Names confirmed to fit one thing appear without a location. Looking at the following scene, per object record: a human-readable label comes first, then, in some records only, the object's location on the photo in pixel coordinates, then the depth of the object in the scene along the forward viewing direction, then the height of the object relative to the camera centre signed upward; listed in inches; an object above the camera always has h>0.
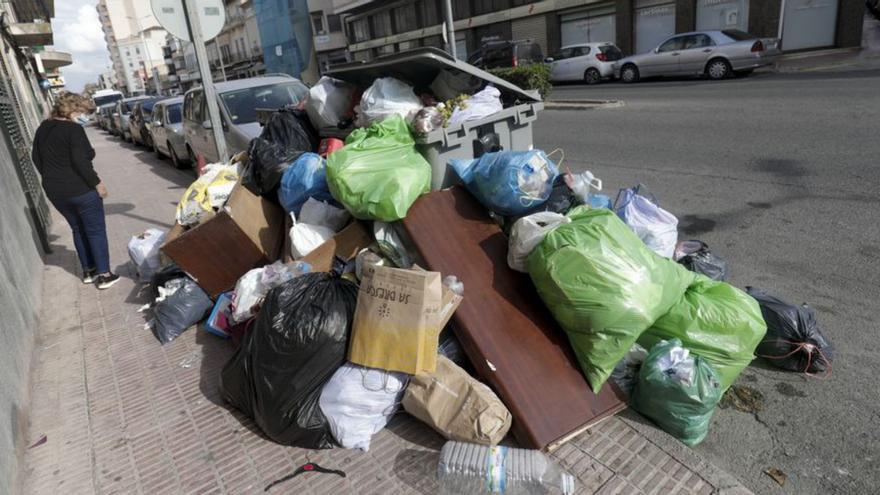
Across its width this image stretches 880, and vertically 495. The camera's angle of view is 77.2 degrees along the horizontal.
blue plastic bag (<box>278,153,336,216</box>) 152.3 -26.3
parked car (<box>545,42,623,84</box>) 732.7 -16.1
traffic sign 188.1 +26.1
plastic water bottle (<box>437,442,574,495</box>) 87.7 -63.0
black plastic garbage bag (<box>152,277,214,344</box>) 149.2 -55.8
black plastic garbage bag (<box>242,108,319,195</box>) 163.6 -19.2
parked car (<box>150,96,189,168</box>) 434.0 -25.6
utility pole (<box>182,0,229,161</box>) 191.5 +9.1
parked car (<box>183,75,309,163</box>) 297.0 -9.4
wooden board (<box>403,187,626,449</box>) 97.4 -50.5
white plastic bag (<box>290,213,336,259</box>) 142.3 -38.4
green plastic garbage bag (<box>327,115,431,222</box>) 124.5 -22.8
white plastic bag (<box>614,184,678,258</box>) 131.7 -41.4
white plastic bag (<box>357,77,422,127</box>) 157.9 -8.2
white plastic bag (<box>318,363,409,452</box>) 100.6 -56.9
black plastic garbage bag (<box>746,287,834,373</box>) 111.0 -60.8
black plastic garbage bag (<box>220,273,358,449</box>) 100.7 -49.0
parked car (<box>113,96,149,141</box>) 808.7 -19.6
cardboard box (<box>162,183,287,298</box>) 151.6 -40.6
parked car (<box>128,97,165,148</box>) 626.8 -23.4
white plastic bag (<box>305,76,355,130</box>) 186.7 -7.4
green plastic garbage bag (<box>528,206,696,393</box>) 96.8 -41.0
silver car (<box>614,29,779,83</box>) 566.9 -20.7
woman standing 177.5 -19.5
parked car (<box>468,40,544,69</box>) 776.3 +4.7
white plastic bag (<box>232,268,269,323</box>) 128.6 -46.4
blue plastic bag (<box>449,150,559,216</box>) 121.8 -26.1
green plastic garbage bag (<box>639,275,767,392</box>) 103.0 -52.6
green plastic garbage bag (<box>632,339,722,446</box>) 93.4 -57.5
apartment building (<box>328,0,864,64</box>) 727.7 +47.1
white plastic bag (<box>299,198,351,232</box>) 148.5 -34.9
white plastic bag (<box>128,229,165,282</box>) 187.2 -49.7
